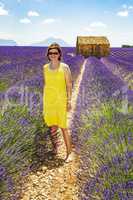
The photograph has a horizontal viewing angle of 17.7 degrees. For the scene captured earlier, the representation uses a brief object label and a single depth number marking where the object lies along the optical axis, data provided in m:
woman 4.93
